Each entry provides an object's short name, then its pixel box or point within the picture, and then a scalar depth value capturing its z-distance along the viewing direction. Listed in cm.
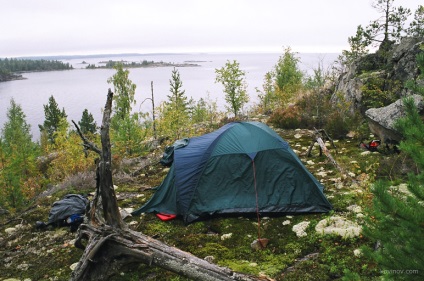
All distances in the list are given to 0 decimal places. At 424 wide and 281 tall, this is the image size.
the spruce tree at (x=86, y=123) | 5394
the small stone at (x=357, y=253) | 552
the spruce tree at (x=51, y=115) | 5454
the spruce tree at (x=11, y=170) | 1236
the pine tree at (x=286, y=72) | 2905
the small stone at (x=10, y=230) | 823
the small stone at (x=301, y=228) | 661
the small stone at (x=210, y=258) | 580
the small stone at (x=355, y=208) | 704
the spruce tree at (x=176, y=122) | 1491
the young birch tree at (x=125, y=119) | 1489
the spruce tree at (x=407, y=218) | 279
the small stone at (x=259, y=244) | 632
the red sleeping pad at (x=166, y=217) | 778
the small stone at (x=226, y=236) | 685
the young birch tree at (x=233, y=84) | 2097
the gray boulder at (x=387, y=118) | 988
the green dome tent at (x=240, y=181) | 762
